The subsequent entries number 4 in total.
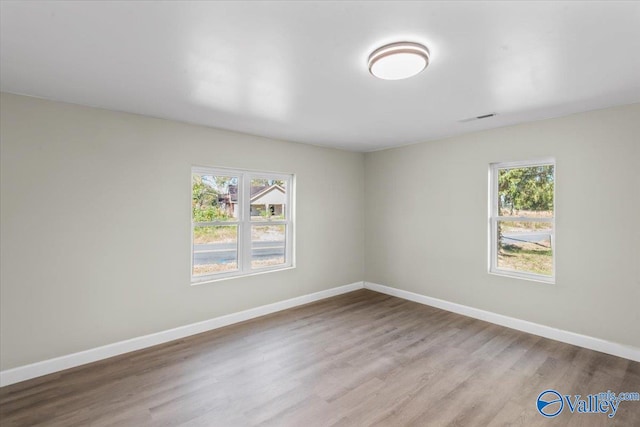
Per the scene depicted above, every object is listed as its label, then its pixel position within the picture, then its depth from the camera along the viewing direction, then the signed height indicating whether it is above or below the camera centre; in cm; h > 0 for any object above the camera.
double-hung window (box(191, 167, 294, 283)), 385 -11
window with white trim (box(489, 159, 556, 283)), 363 -4
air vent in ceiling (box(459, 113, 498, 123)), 338 +113
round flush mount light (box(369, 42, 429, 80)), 191 +103
